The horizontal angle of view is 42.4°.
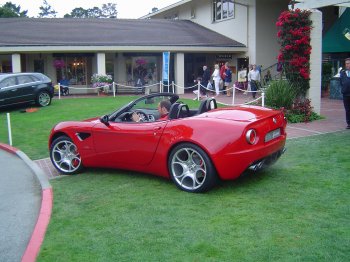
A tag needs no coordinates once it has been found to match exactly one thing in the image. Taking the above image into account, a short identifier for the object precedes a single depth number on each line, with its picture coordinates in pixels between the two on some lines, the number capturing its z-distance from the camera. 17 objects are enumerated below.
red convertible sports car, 5.55
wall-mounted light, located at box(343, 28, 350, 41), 19.03
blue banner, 23.55
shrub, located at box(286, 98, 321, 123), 12.45
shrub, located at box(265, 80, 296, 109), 12.84
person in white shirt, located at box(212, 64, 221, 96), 21.46
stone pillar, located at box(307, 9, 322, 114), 13.46
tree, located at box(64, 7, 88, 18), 90.81
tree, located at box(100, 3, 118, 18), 106.75
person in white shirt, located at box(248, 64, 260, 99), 20.38
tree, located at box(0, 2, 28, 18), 52.62
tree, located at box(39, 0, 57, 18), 99.62
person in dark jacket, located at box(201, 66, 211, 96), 22.84
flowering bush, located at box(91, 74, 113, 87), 25.20
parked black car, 17.78
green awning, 19.16
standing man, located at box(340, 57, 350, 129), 10.41
